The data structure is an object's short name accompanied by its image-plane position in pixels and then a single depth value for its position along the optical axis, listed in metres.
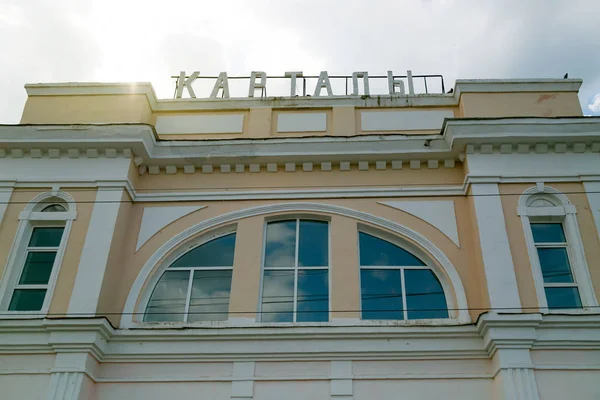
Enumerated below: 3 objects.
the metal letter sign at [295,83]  14.21
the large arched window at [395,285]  11.25
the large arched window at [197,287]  11.50
